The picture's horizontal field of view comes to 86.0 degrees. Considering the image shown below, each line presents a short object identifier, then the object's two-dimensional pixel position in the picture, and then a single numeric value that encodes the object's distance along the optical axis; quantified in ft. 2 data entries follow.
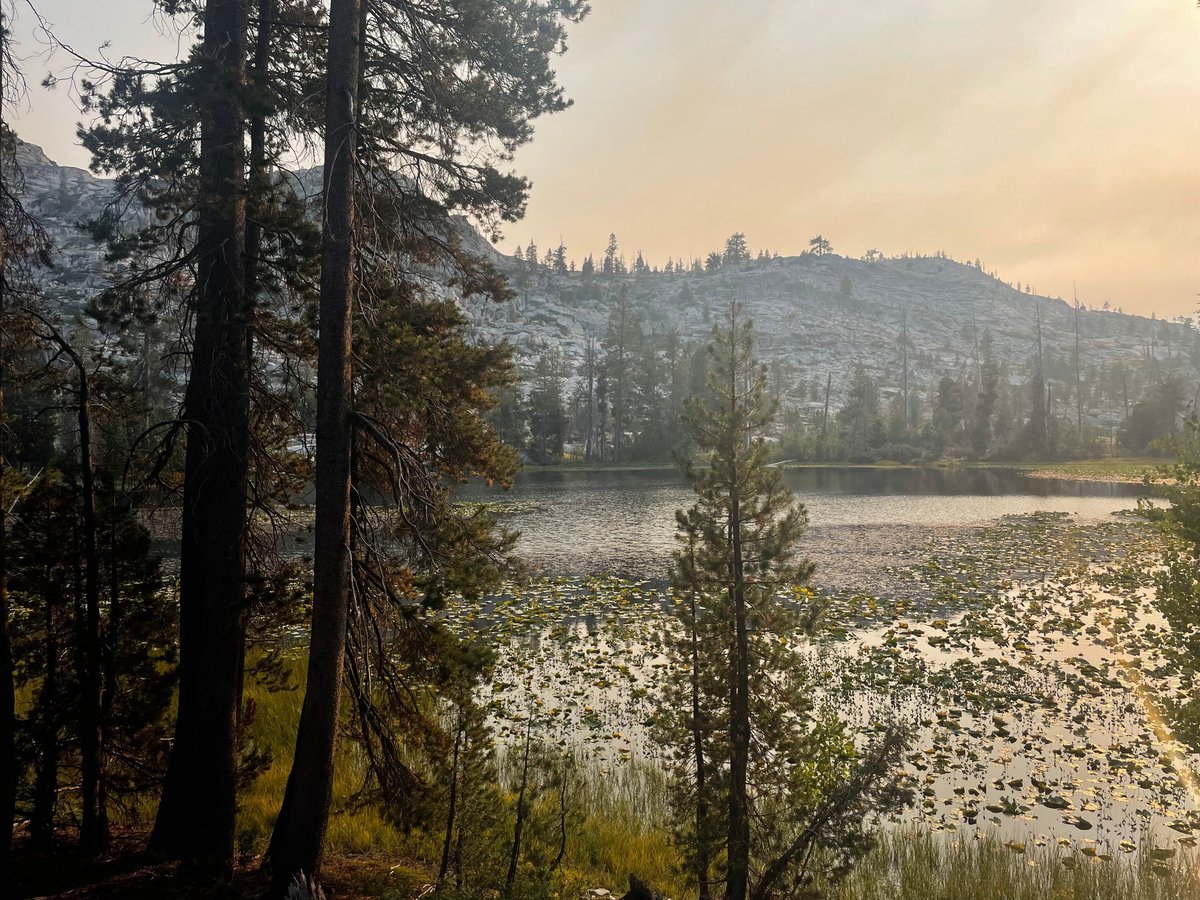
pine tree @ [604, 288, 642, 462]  254.47
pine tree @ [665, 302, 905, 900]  18.98
